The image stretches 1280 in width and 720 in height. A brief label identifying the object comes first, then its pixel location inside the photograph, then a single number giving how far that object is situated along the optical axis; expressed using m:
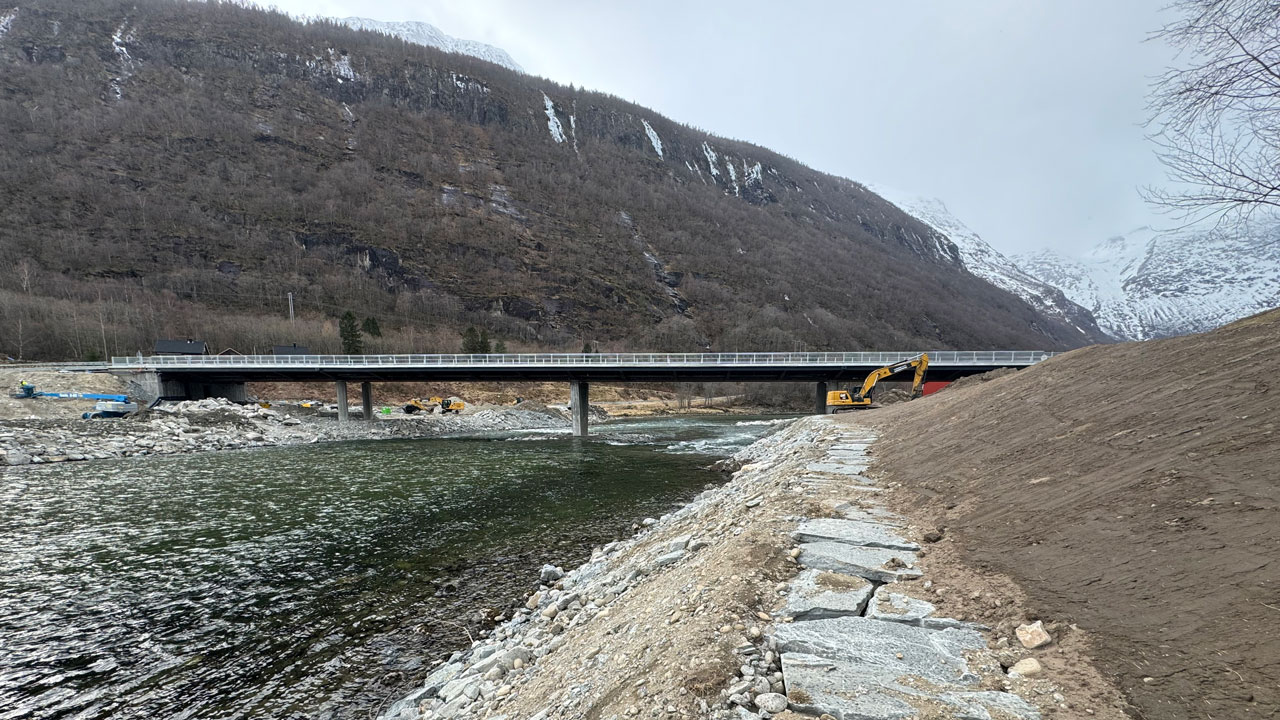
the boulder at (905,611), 4.41
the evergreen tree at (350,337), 84.00
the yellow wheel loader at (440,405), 57.09
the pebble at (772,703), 3.38
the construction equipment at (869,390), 37.78
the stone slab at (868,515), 7.55
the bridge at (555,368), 41.84
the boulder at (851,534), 6.52
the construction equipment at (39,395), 36.25
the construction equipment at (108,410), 35.62
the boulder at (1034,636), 3.86
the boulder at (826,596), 4.69
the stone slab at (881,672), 3.28
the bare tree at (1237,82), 6.47
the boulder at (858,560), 5.53
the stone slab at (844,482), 10.15
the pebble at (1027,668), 3.56
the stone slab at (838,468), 11.89
